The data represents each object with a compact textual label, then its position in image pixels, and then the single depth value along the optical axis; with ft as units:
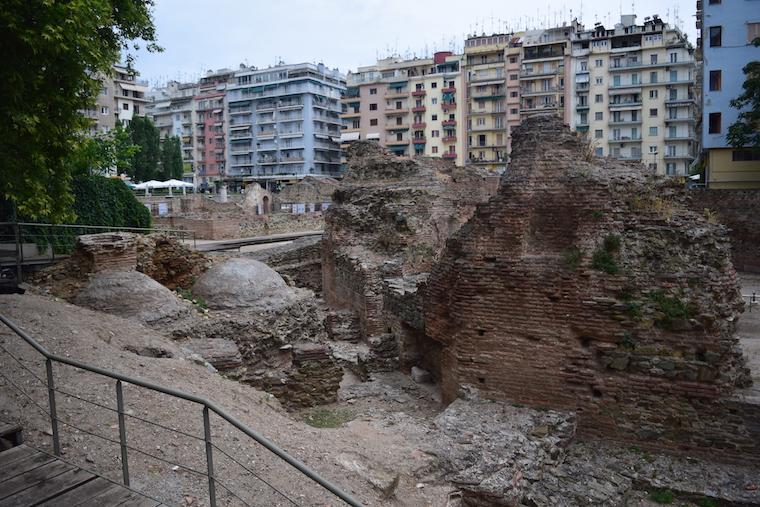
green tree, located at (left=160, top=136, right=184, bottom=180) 182.80
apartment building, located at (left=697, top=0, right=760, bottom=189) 97.30
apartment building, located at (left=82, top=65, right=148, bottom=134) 189.47
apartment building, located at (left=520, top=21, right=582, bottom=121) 184.75
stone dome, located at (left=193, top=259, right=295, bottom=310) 38.58
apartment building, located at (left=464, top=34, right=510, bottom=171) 195.52
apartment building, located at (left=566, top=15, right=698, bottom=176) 172.76
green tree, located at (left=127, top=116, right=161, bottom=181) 171.22
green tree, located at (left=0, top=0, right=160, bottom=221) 22.11
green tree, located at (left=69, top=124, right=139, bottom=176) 63.41
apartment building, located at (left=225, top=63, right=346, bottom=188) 225.35
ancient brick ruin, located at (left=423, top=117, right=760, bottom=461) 27.78
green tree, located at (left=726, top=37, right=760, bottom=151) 90.27
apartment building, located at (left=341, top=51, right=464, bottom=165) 203.62
